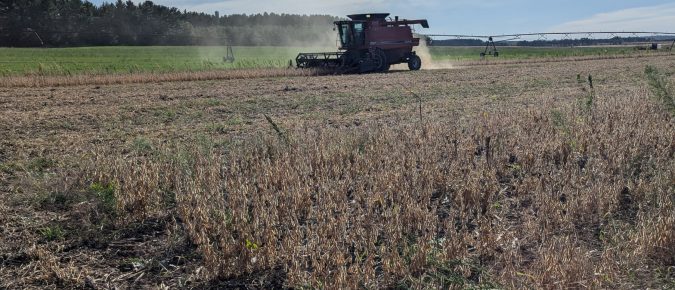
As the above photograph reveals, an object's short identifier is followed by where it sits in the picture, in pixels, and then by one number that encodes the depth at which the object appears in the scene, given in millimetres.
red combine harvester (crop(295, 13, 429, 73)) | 28625
